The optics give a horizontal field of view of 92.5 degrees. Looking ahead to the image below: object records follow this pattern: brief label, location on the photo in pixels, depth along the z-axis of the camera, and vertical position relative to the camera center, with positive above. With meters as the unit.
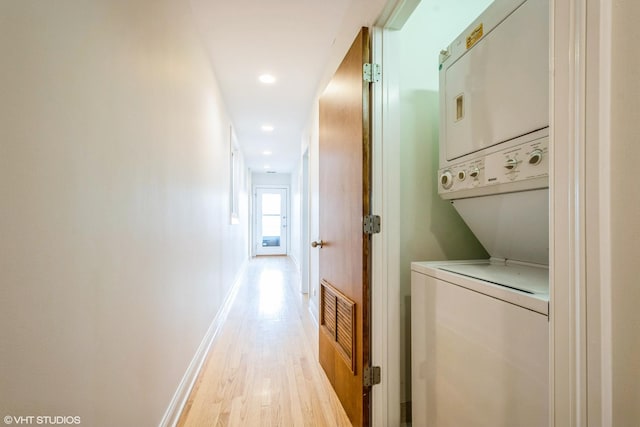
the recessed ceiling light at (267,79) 2.93 +1.36
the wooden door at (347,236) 1.55 -0.10
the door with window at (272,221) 9.34 -0.08
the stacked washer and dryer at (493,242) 0.88 -0.09
